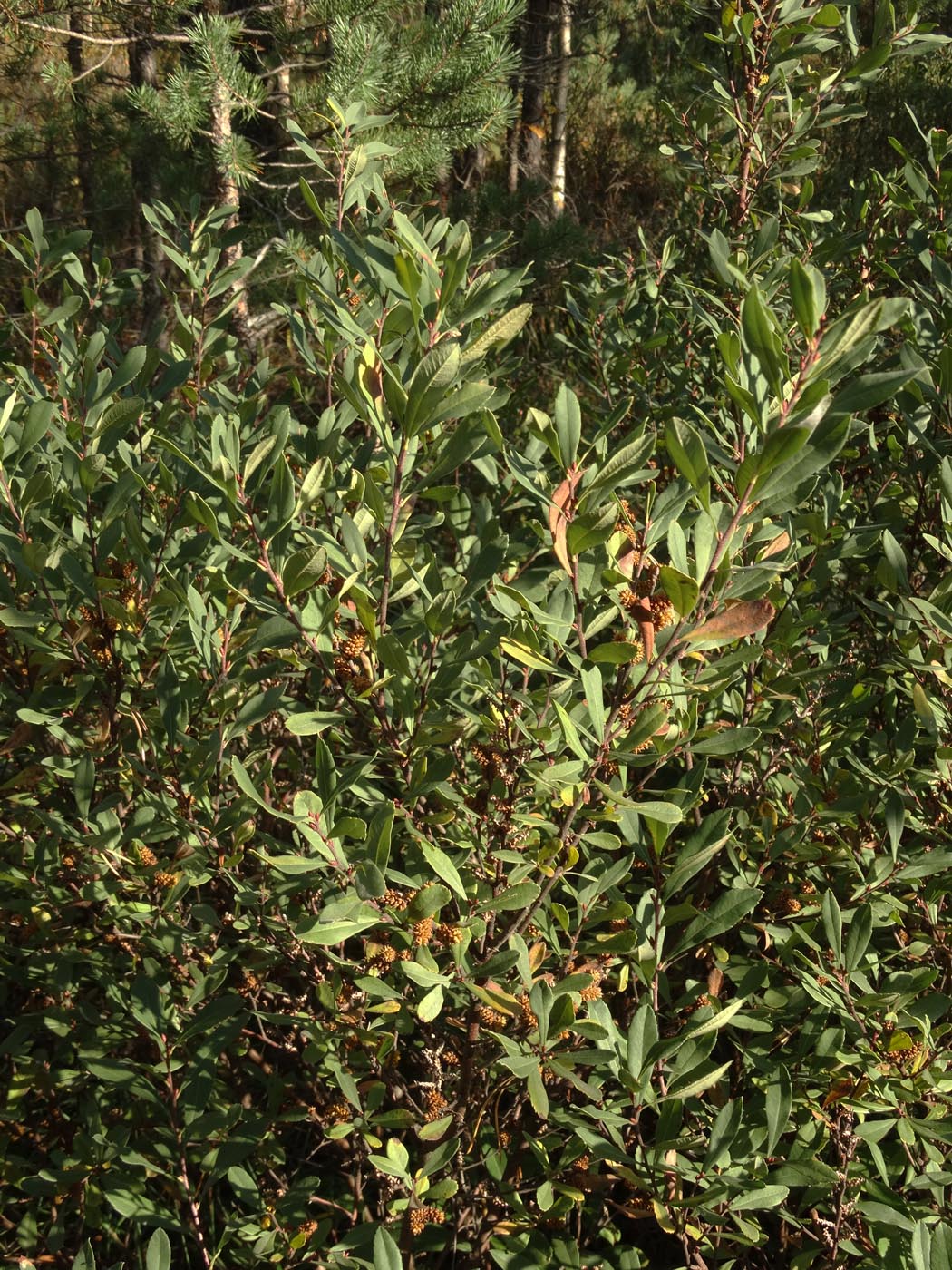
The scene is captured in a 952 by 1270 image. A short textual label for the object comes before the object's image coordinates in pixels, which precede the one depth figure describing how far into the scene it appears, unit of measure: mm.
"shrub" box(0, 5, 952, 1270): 1053
